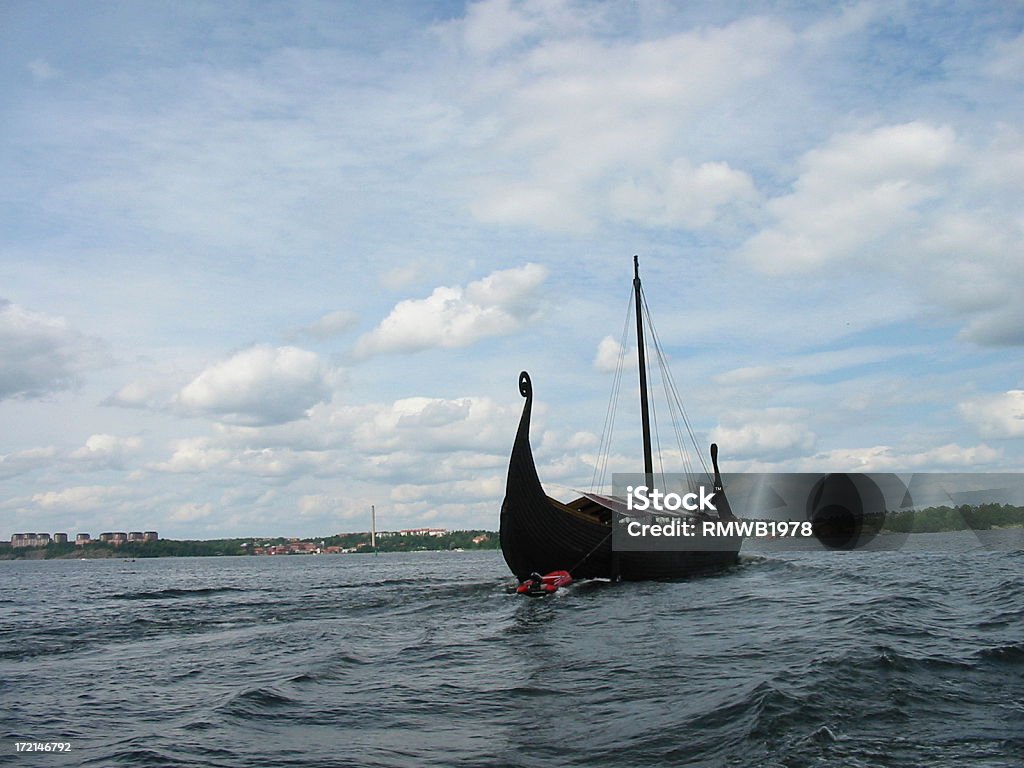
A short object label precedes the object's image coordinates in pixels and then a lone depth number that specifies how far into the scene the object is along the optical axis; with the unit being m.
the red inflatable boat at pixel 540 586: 26.56
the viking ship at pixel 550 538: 28.81
